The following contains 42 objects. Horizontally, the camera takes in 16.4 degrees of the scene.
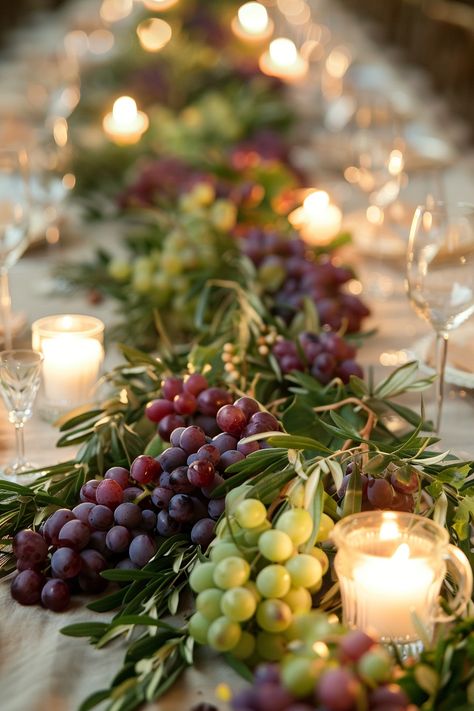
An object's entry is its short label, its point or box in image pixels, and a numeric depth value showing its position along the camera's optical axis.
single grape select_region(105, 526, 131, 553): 1.08
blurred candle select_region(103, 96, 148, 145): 3.08
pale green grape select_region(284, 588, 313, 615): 0.99
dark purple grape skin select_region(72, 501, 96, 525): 1.09
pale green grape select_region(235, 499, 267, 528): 1.00
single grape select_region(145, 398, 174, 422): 1.23
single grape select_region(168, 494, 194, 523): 1.08
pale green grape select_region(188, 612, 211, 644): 0.98
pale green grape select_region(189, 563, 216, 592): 0.99
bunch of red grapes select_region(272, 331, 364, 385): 1.34
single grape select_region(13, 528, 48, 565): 1.08
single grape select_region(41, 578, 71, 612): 1.07
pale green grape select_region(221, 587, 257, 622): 0.97
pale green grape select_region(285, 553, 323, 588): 0.99
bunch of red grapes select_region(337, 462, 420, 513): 1.08
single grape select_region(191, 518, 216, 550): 1.07
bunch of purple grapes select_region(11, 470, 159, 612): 1.07
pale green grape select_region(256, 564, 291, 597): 0.98
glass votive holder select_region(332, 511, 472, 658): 0.98
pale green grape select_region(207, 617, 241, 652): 0.97
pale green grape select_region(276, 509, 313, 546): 1.00
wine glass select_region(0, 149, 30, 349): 1.51
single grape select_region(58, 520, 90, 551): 1.07
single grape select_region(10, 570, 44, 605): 1.07
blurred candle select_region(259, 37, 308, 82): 4.43
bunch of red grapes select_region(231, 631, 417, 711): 0.88
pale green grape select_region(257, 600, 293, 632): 0.97
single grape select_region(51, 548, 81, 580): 1.06
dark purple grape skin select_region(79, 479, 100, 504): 1.11
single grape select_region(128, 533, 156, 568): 1.07
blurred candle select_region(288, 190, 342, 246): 1.95
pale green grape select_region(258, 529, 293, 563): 0.99
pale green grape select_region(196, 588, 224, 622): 0.98
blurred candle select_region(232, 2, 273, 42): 5.19
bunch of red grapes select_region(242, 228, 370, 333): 1.53
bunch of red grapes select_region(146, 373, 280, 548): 1.08
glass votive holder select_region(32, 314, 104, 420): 1.39
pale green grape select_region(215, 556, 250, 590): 0.97
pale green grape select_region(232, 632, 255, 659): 0.98
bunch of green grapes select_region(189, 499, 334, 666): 0.97
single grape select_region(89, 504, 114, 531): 1.09
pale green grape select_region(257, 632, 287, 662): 0.98
